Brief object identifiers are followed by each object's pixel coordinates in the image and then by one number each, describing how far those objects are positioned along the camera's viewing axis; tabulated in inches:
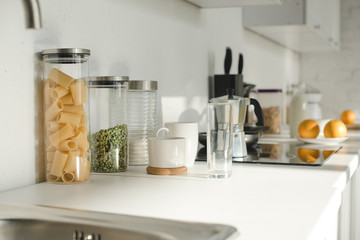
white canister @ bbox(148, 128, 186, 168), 47.5
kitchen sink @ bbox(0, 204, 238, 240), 28.1
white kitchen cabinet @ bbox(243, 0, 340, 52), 101.4
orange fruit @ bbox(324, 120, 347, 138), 79.5
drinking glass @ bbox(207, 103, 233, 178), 46.9
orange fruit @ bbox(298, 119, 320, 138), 80.1
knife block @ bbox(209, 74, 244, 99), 86.9
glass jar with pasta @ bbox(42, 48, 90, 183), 42.6
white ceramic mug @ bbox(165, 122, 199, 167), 53.8
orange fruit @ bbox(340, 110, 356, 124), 122.1
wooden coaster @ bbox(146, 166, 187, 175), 48.0
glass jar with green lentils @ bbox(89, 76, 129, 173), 47.4
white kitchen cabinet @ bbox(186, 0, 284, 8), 78.8
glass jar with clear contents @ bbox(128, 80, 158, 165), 54.4
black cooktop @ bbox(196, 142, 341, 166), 58.1
